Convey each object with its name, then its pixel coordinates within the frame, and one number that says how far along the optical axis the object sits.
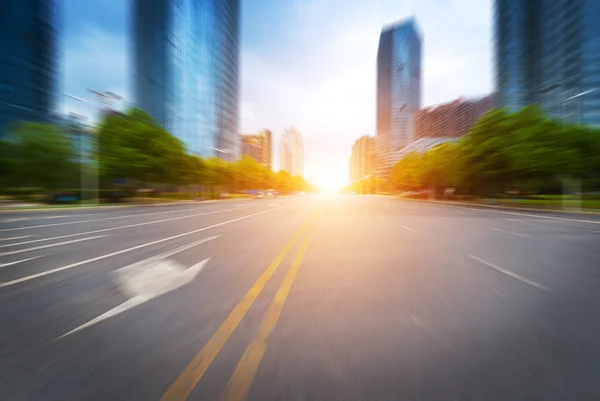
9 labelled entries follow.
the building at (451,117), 127.00
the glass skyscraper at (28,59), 56.50
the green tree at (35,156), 29.78
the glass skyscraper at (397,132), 190.12
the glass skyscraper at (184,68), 75.69
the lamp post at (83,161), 31.55
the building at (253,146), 176.62
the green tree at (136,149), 34.56
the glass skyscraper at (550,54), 63.00
